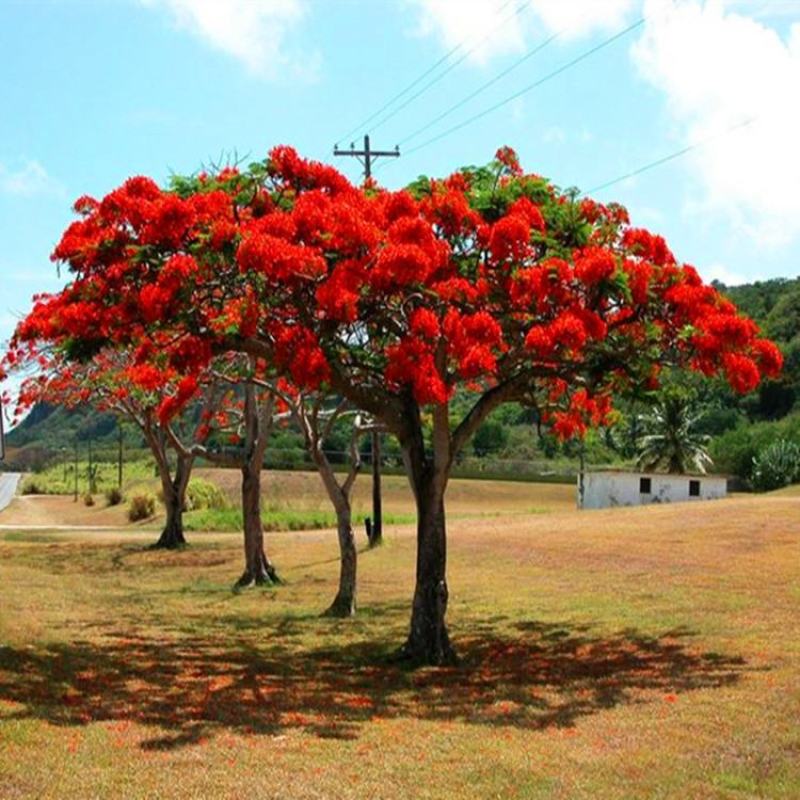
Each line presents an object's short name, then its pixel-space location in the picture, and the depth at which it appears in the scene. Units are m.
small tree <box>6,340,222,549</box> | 28.42
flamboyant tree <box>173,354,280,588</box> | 23.33
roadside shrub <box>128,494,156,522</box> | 50.50
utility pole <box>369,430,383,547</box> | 31.32
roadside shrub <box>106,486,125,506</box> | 62.09
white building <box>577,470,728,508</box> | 57.84
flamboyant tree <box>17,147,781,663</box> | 11.93
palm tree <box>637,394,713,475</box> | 73.88
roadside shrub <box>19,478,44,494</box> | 87.62
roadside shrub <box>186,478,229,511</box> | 50.59
